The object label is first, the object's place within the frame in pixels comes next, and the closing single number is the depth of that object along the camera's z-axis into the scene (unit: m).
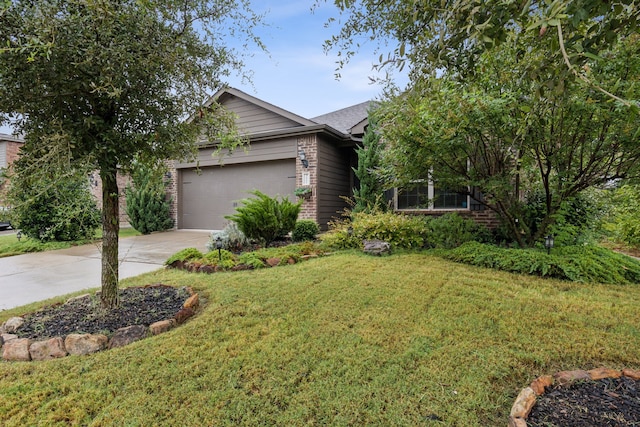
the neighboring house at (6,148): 13.17
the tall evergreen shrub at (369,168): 7.83
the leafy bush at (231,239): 6.10
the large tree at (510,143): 3.80
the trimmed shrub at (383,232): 6.00
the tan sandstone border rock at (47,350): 2.24
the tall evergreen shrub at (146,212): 9.74
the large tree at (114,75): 2.13
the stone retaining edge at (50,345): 2.24
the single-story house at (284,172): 8.40
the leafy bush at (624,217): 6.34
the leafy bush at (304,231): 7.18
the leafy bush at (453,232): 6.11
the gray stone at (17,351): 2.23
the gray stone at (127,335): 2.37
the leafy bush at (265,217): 6.01
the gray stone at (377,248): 5.53
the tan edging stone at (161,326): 2.54
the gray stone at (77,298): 3.23
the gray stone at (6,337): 2.38
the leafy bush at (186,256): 4.90
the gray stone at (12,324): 2.56
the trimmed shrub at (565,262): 4.06
